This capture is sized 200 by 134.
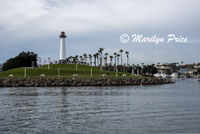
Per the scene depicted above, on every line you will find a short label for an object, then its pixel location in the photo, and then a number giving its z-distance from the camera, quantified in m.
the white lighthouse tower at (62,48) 132.82
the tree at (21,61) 133.50
